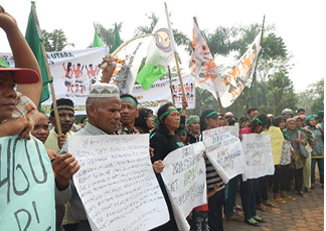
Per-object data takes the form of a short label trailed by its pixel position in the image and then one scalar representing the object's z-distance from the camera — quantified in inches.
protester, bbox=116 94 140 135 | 109.6
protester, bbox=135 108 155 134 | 135.7
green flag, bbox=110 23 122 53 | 248.8
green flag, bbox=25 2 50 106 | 106.8
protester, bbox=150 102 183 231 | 107.9
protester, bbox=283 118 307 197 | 261.0
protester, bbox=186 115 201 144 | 187.4
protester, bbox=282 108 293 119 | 329.7
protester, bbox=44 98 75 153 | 121.0
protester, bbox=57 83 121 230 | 76.9
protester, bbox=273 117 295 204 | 243.0
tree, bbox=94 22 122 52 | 1064.8
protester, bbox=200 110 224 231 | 141.6
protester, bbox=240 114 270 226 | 177.0
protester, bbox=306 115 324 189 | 297.1
